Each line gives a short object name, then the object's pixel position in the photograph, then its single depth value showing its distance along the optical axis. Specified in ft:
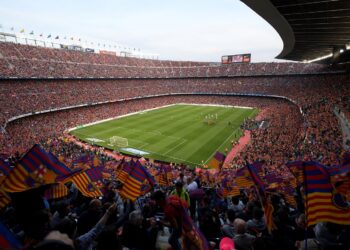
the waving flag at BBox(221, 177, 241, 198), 31.27
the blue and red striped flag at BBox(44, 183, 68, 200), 22.45
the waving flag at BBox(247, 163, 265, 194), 17.81
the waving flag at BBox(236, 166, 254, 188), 31.09
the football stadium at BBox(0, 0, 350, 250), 14.96
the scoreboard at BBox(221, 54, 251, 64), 273.50
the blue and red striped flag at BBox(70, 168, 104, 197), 26.00
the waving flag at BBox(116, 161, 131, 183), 30.86
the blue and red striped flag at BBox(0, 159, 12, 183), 24.83
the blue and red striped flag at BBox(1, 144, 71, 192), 16.99
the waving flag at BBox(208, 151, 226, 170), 50.39
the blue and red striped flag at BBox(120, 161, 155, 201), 23.53
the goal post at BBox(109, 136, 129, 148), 113.02
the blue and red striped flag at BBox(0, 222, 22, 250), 8.98
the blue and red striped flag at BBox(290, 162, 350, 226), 15.20
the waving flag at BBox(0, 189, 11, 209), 17.46
